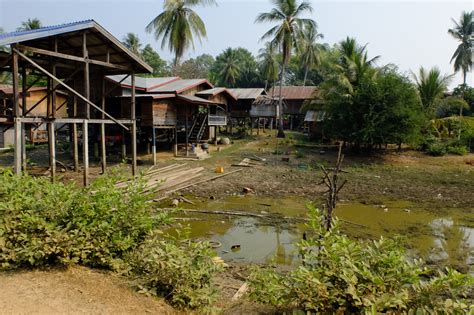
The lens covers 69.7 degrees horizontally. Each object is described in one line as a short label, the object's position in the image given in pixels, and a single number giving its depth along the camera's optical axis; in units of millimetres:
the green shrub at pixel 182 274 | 3703
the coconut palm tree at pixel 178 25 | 27219
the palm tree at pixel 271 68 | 36781
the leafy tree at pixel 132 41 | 41809
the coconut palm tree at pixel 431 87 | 23000
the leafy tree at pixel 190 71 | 42281
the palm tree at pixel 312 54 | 37759
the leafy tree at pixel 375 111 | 19500
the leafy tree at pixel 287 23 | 27125
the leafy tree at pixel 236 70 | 46656
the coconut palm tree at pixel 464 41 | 39000
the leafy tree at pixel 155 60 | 49259
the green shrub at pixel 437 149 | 20984
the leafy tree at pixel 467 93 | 33000
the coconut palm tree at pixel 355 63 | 21828
